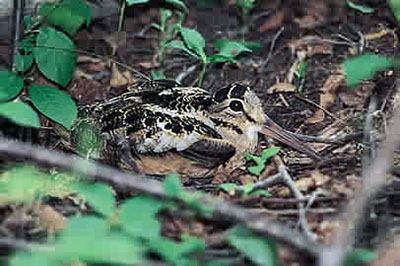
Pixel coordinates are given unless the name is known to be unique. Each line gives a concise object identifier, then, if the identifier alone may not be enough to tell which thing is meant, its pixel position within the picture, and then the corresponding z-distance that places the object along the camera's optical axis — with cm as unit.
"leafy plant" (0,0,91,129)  631
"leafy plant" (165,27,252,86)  738
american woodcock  641
